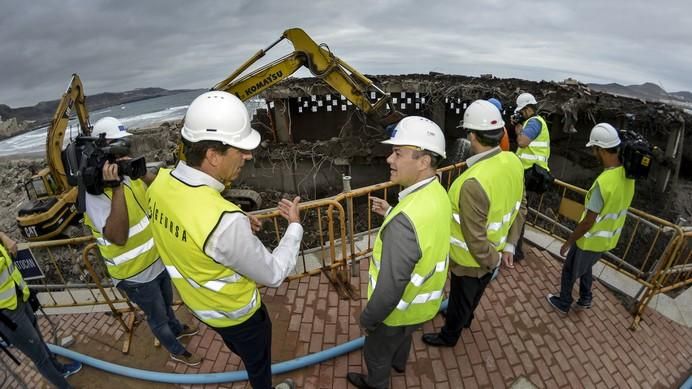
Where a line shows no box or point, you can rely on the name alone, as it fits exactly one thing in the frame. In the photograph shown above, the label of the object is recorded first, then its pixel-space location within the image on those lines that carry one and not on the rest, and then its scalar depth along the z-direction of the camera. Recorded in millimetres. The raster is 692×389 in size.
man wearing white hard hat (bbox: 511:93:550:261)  4227
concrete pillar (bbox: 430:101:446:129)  13306
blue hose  3014
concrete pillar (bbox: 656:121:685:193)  8836
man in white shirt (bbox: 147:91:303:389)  1655
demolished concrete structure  9430
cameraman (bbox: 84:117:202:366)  2439
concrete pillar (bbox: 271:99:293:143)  13500
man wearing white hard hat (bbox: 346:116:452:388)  1891
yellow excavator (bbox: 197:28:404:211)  7516
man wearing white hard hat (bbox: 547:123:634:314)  3180
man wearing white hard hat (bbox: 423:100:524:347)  2441
